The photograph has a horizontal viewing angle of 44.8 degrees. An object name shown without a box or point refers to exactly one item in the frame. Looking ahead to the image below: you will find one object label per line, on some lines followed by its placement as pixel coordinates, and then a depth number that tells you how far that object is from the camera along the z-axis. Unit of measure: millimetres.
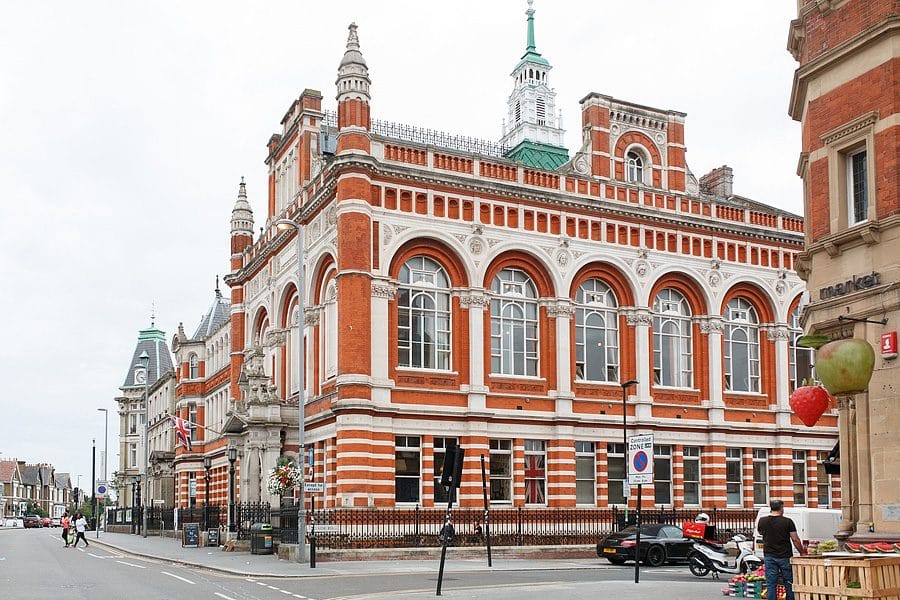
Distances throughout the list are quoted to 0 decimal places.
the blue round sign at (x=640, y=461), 23125
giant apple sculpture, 16328
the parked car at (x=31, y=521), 129625
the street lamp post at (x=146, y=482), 65812
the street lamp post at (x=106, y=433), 79875
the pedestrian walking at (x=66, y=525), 54031
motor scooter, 26938
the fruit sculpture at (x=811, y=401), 18231
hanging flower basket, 41281
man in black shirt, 16719
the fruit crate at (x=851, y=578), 13758
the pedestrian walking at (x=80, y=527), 52719
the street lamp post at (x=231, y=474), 45378
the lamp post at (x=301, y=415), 33344
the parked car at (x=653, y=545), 34000
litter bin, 39438
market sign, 17500
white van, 29094
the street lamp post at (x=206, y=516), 49750
